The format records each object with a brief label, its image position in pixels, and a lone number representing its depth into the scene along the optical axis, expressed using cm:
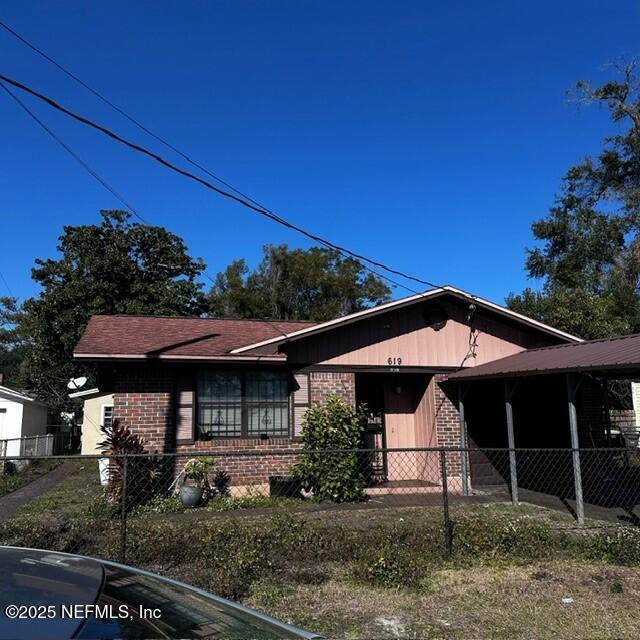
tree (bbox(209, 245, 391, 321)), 4131
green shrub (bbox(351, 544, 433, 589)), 552
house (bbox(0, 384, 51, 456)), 2306
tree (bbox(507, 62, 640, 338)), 2602
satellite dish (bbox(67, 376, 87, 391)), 1928
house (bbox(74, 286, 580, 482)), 1084
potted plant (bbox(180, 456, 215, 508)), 998
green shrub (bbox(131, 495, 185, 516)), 961
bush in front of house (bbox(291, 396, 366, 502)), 1054
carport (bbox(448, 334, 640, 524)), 1222
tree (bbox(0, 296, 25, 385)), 4619
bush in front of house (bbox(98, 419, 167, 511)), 986
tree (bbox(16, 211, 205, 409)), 2812
